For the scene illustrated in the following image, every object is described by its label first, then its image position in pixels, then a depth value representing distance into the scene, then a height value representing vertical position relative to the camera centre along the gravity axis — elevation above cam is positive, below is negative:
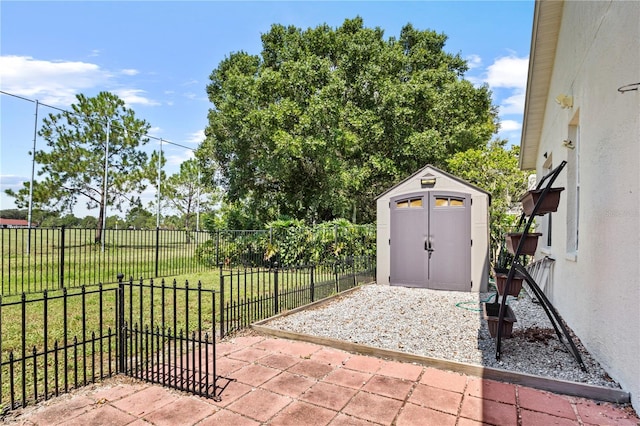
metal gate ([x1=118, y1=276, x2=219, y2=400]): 3.18 -1.60
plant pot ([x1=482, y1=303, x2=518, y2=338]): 4.04 -1.22
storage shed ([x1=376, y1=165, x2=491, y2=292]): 7.87 -0.48
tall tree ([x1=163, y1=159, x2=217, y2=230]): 24.23 +1.32
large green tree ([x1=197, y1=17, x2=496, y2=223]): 13.15 +3.97
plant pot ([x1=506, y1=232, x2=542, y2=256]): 4.07 -0.34
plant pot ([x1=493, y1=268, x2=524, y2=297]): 4.18 -0.83
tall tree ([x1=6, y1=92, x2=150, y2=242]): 17.44 +3.11
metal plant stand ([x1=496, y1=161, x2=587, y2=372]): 3.81 -0.68
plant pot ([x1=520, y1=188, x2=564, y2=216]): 3.91 +0.15
